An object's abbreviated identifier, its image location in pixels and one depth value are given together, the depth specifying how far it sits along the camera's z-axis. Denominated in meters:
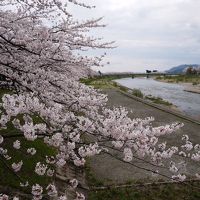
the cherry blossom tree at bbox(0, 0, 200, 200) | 3.26
